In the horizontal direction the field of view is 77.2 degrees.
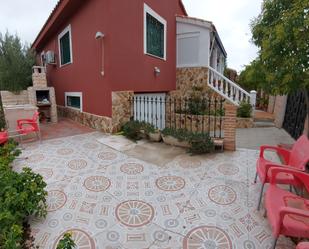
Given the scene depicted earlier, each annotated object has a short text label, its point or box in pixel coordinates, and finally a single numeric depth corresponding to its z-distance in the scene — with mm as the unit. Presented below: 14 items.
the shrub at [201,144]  4332
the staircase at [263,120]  7554
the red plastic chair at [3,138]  3872
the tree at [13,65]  7734
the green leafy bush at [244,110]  7352
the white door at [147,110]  6730
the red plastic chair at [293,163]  2297
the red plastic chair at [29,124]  4692
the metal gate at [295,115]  5309
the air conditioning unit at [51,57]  9195
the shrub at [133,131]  5504
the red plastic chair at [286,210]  1609
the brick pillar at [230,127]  4316
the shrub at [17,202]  1748
